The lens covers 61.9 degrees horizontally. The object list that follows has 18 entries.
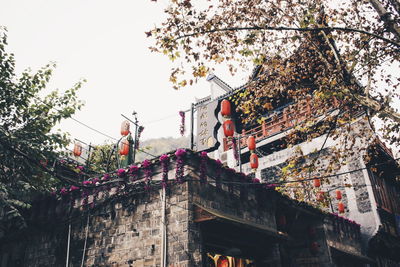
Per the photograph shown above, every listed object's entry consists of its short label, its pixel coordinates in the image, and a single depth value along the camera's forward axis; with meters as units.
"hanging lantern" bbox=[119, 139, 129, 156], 15.98
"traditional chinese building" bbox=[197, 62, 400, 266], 15.66
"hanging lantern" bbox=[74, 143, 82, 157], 19.88
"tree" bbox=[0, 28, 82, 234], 10.02
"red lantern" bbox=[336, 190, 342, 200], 15.98
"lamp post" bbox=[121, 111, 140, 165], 15.98
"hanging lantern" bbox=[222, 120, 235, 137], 11.77
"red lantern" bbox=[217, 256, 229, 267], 9.54
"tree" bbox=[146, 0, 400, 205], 7.39
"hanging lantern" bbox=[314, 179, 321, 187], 14.73
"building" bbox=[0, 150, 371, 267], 8.78
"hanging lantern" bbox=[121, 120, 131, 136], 16.34
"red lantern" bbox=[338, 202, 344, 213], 15.95
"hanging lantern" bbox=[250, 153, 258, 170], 14.88
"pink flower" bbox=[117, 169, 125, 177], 10.16
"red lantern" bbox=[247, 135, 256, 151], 14.70
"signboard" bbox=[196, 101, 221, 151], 11.26
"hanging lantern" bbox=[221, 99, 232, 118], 11.69
